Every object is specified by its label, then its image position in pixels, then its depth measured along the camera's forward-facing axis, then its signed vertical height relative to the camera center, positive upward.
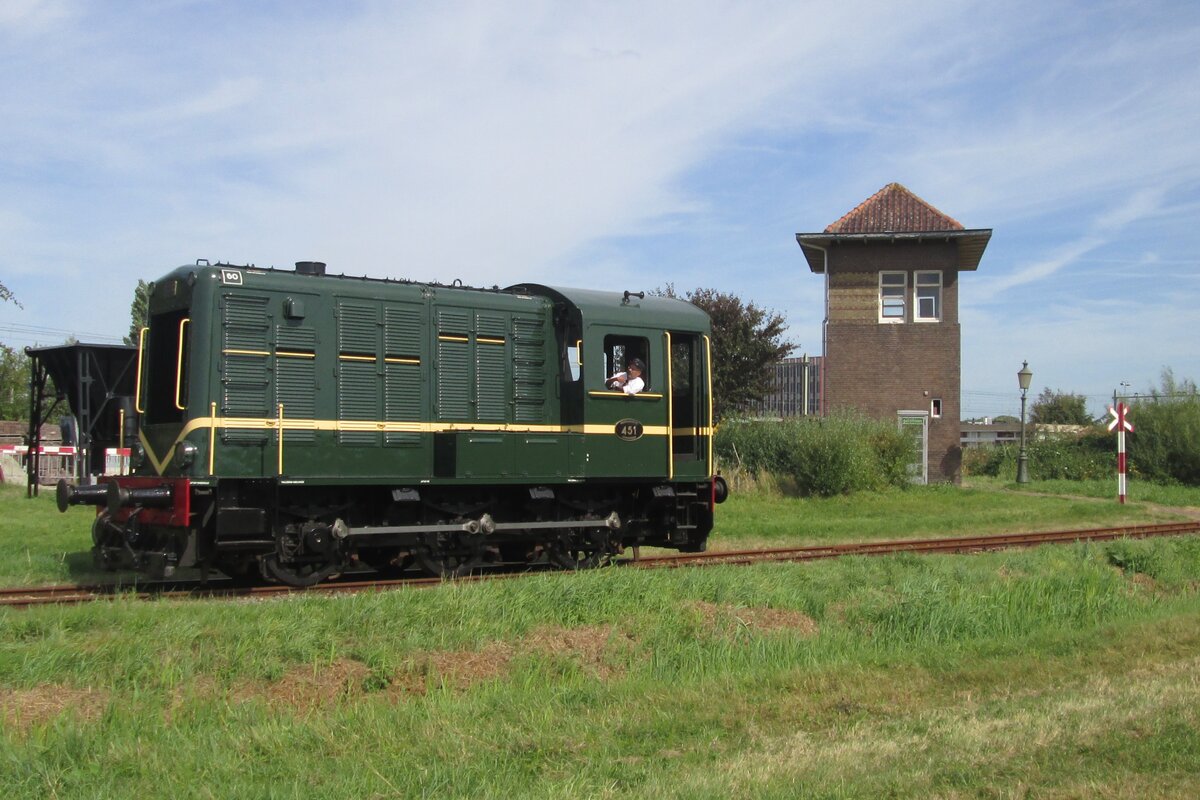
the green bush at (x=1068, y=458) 33.38 -0.39
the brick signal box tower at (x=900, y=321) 29.94 +3.59
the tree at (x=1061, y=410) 84.94 +2.91
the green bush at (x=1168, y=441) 31.12 +0.14
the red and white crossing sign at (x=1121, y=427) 23.56 +0.42
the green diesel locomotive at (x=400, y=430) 11.00 +0.19
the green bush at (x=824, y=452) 24.56 -0.14
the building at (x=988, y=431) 93.89 +1.39
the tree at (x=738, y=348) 34.62 +3.21
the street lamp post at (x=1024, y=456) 28.70 -0.29
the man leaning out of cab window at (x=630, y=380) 13.13 +0.82
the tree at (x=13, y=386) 55.94 +3.31
